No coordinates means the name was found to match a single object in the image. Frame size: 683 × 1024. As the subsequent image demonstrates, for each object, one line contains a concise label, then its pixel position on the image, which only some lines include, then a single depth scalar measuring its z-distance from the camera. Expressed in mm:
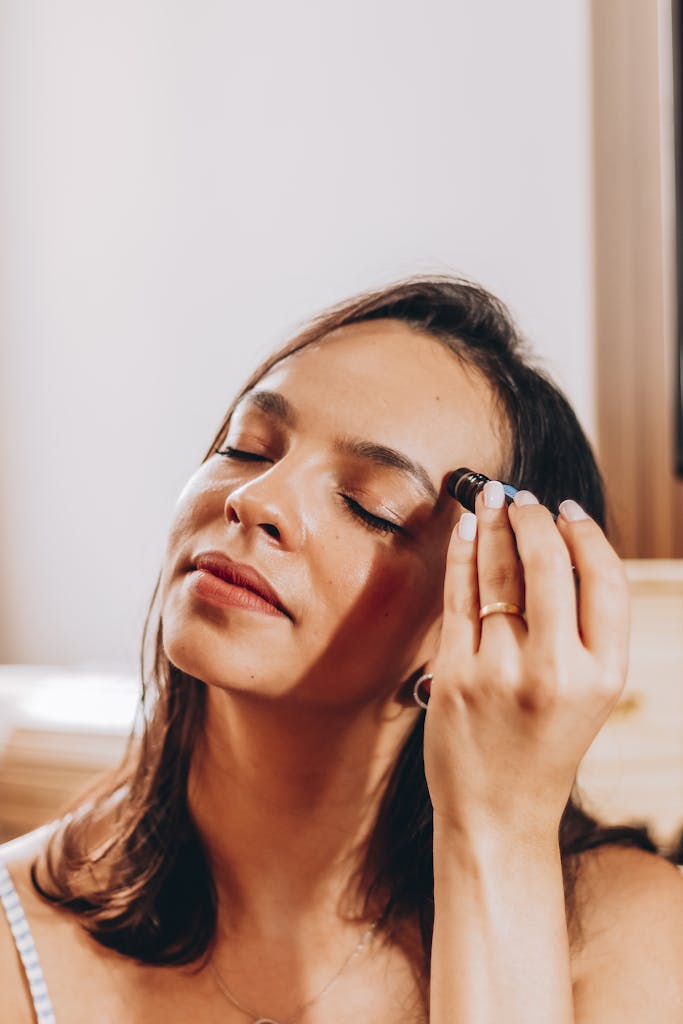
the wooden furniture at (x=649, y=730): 1299
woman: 743
